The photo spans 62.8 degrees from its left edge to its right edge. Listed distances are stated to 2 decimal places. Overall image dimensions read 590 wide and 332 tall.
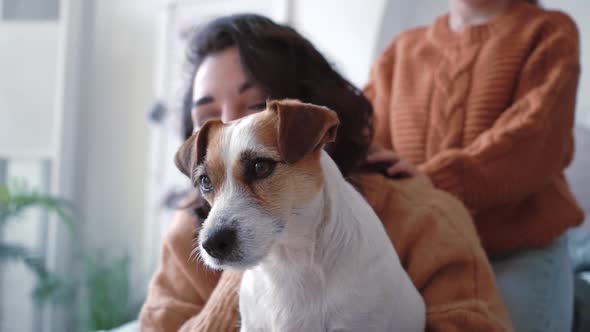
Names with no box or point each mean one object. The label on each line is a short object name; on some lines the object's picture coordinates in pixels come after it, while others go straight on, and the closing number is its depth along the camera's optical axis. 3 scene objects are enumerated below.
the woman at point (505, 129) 1.11
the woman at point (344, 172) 0.84
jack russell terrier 0.63
